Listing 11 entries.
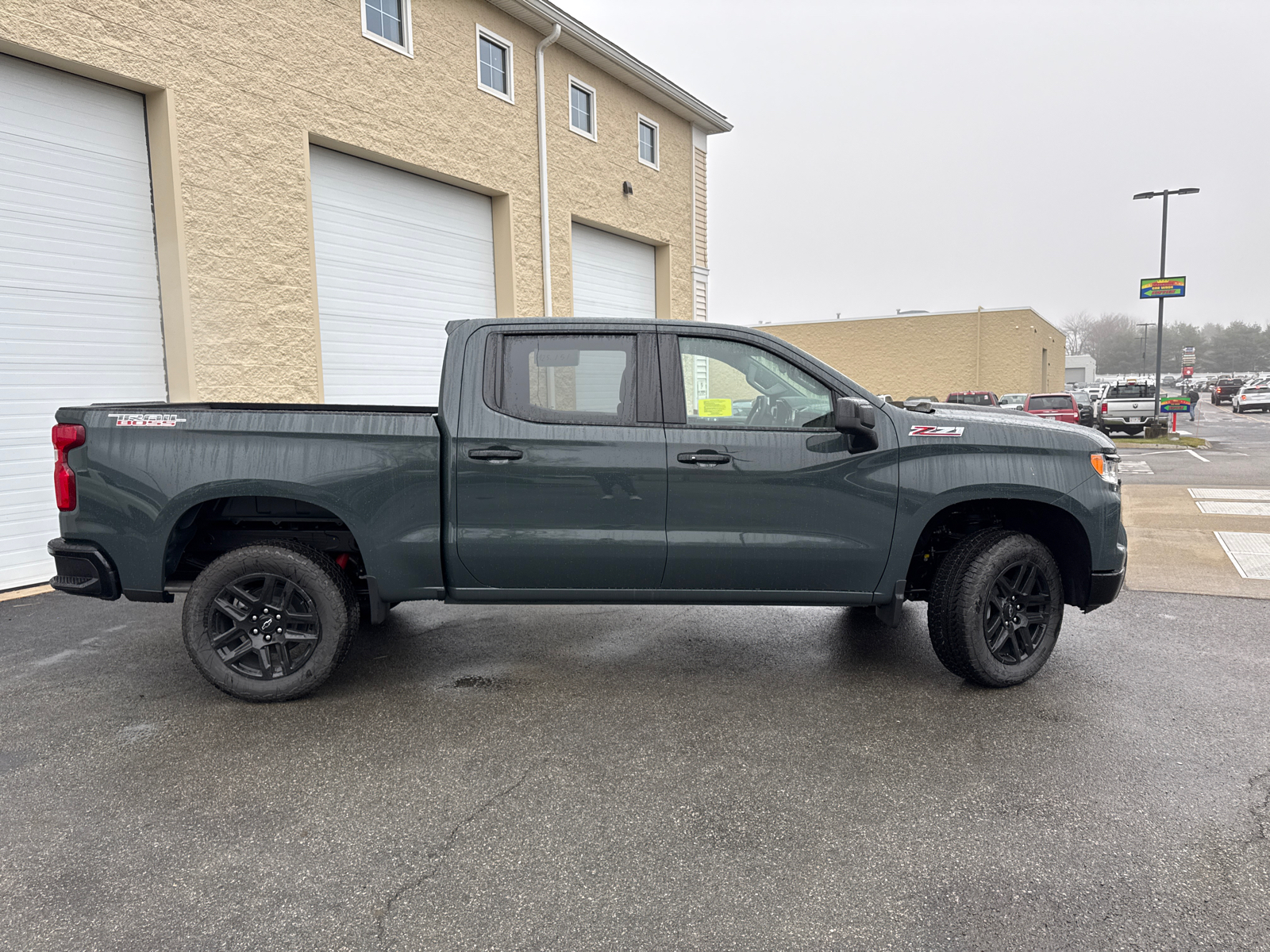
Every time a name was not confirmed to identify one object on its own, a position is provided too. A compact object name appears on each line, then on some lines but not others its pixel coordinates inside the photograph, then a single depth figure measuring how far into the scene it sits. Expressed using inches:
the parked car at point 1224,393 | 2193.7
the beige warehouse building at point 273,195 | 284.5
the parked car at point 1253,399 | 1678.2
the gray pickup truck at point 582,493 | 159.2
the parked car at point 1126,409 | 970.7
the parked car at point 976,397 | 1155.9
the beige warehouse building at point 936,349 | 1686.8
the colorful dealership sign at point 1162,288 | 916.6
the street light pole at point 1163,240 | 901.2
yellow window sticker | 165.3
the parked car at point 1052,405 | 946.7
